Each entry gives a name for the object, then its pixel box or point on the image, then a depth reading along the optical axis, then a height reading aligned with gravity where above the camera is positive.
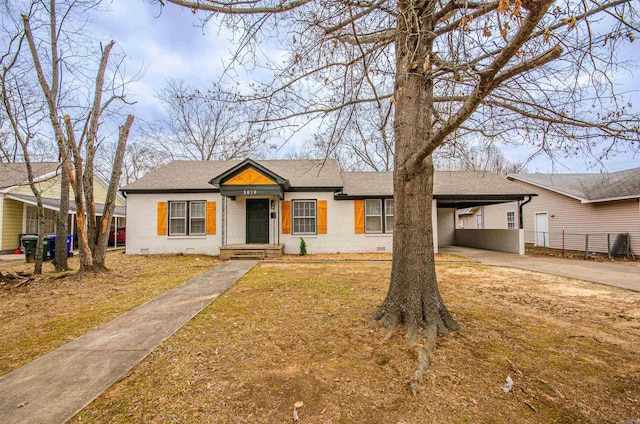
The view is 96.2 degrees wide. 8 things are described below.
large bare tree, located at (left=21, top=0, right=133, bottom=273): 7.03 +2.17
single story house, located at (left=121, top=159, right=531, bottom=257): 12.45 +0.34
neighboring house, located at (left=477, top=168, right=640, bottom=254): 12.33 +0.54
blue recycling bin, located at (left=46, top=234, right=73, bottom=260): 11.18 -0.81
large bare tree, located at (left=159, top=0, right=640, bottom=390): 3.18 +1.68
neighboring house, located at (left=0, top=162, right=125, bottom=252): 12.84 +0.88
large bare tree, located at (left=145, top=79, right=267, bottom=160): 19.16 +6.49
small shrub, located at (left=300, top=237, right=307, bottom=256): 12.30 -1.09
